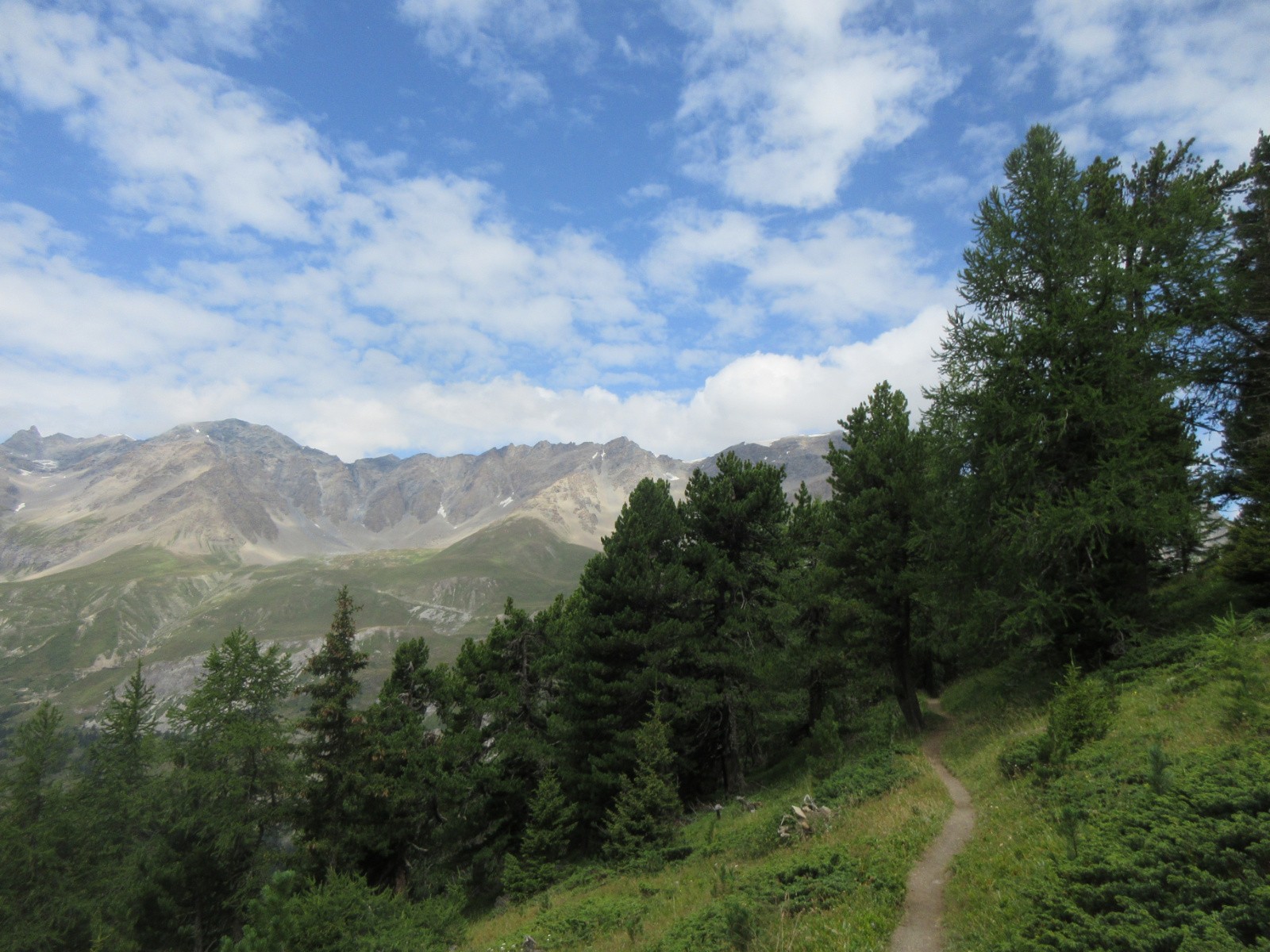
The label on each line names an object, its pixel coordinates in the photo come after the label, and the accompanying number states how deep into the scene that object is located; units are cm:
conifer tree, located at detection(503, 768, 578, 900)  2491
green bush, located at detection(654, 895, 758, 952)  957
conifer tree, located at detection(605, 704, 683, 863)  2072
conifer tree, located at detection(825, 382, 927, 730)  2362
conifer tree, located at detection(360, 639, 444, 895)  3088
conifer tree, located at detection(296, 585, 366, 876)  2988
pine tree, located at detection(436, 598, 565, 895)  3189
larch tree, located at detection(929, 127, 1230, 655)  1562
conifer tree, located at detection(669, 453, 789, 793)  2791
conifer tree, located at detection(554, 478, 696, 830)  2759
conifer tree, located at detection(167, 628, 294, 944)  2978
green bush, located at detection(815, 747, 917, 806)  1667
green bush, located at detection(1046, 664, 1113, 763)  1212
